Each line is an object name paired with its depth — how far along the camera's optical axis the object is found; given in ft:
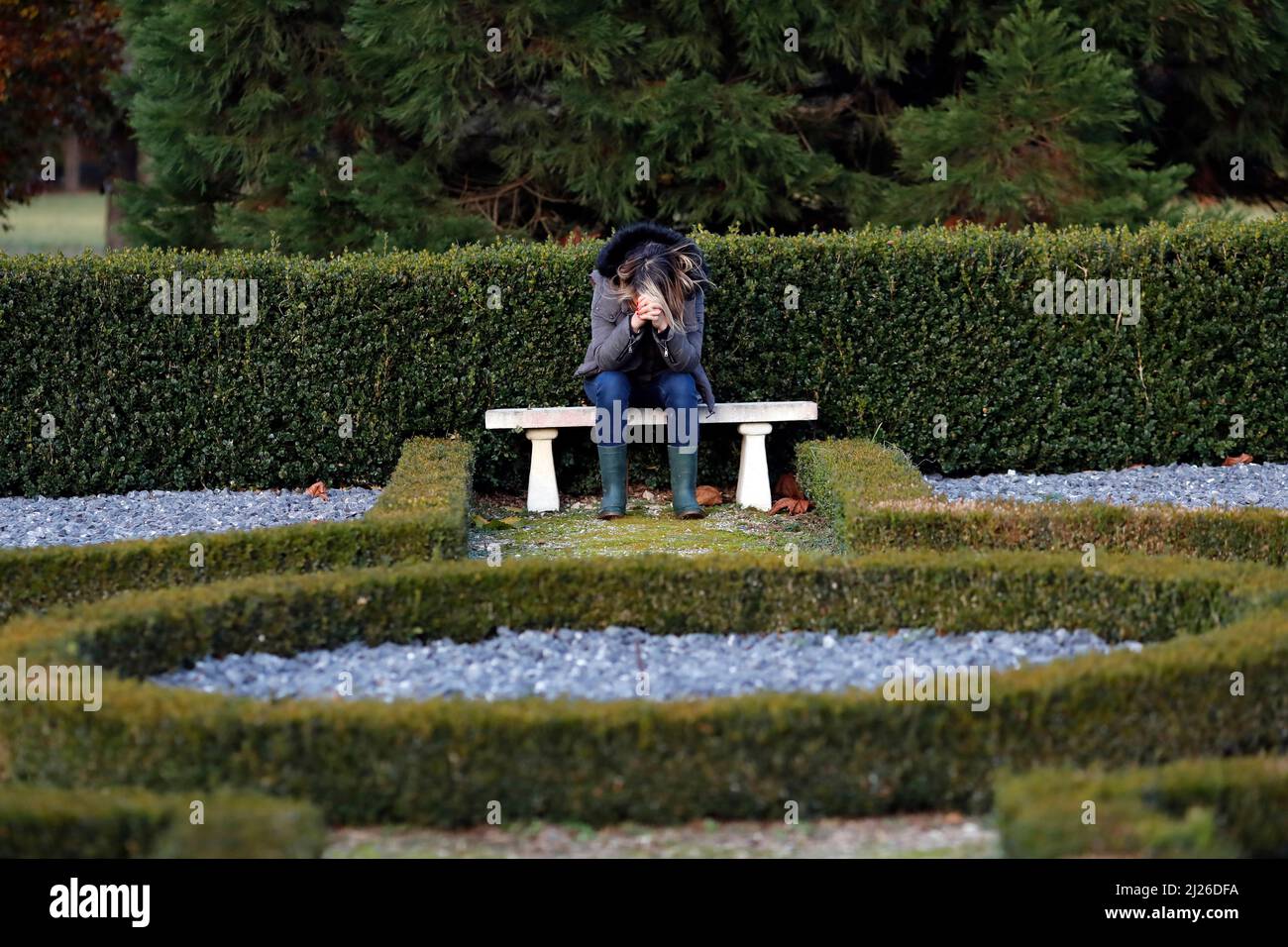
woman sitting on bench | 54.85
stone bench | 58.23
